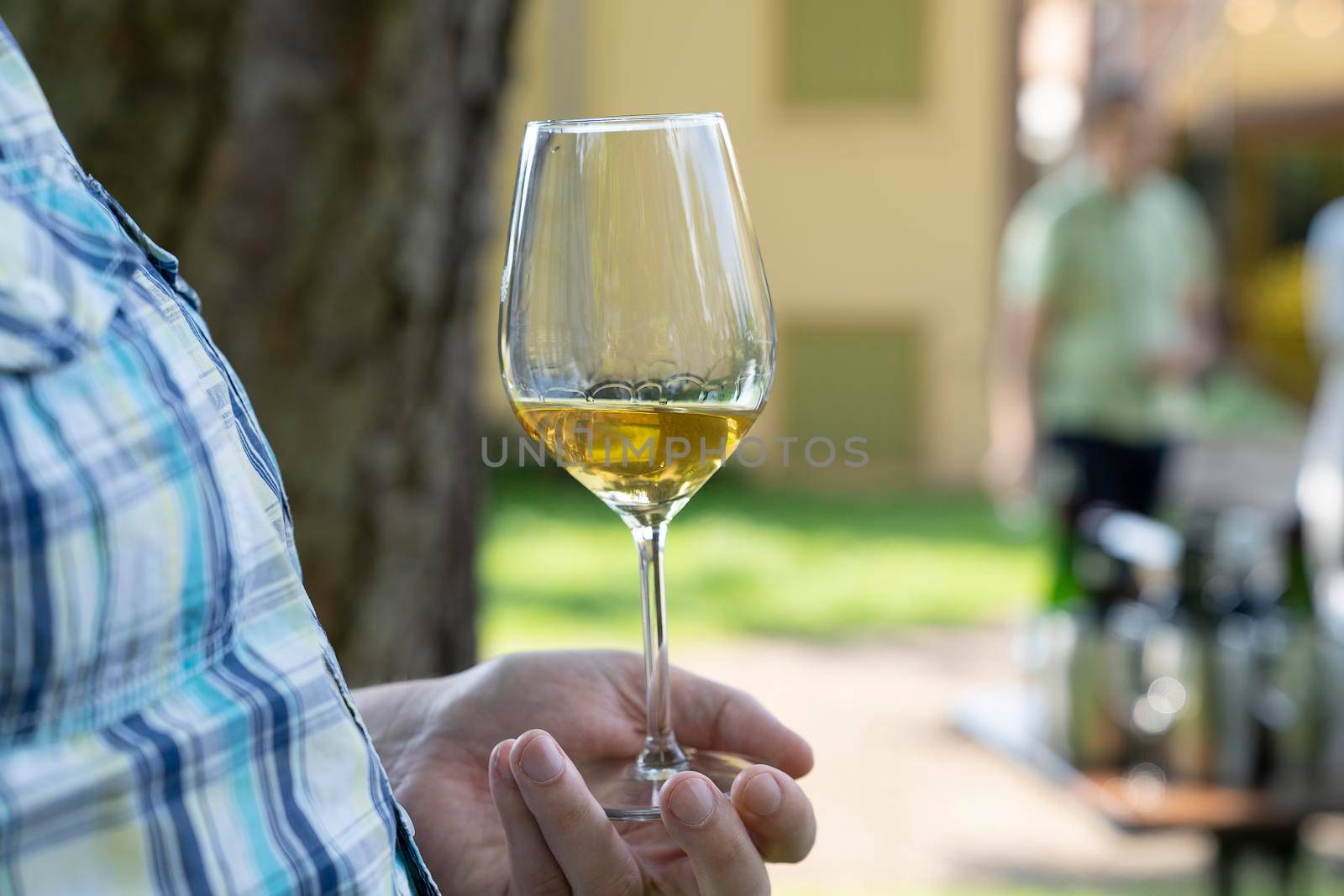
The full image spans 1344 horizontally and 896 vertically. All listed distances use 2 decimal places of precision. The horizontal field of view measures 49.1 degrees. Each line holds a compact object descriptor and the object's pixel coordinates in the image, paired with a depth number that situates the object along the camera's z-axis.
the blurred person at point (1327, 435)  3.98
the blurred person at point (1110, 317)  4.55
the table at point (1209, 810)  2.28
